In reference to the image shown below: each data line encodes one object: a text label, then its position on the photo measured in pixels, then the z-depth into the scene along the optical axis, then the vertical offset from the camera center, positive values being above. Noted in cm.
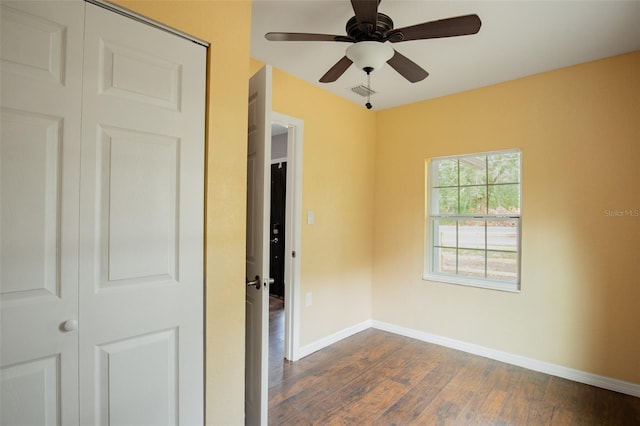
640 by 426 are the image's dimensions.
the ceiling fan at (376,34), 159 +94
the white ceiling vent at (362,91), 313 +119
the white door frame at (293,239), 299 -25
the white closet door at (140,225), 121 -6
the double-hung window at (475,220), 305 -6
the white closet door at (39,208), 105 +0
